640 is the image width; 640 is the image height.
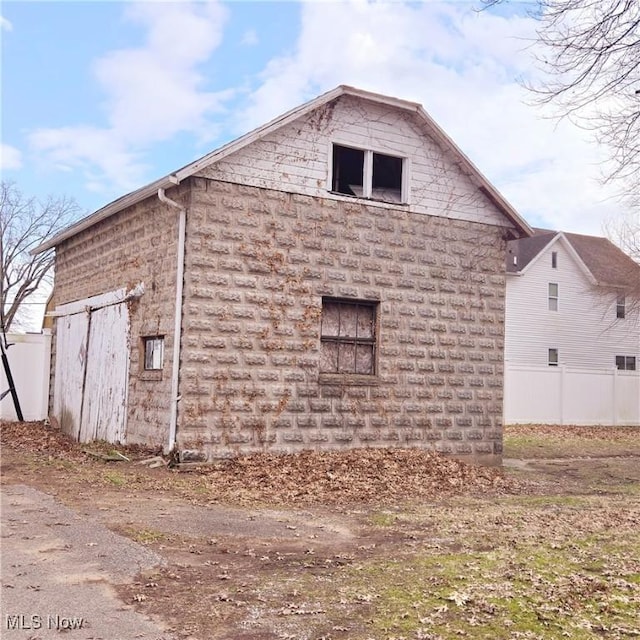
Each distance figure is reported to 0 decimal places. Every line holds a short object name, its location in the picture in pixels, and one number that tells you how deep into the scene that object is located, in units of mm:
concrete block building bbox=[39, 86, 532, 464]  12133
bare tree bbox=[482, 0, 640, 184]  8430
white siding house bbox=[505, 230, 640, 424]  28219
